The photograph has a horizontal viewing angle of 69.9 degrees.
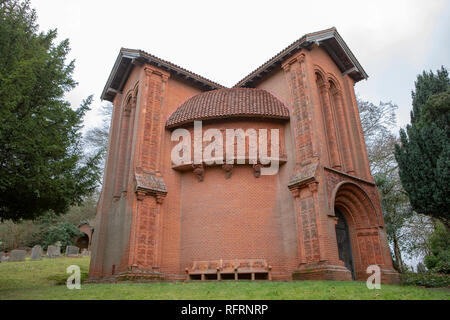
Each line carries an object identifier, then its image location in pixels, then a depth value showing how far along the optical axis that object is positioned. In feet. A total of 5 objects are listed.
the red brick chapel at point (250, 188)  40.68
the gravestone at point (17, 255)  68.75
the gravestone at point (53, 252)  80.12
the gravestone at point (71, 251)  81.82
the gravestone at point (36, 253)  72.43
